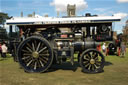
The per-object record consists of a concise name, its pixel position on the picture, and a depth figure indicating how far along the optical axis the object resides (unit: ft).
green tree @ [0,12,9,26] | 191.68
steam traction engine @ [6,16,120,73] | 22.52
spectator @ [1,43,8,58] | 43.27
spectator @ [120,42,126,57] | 47.12
